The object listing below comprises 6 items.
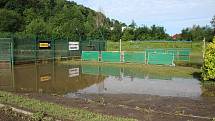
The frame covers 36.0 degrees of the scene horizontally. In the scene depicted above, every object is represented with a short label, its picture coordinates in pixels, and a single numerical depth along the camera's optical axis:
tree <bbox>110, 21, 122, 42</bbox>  64.28
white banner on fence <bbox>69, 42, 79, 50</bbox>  32.40
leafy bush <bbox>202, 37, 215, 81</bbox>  15.98
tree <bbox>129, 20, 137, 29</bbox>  71.62
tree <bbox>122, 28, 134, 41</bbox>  60.98
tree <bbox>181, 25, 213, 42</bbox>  62.70
